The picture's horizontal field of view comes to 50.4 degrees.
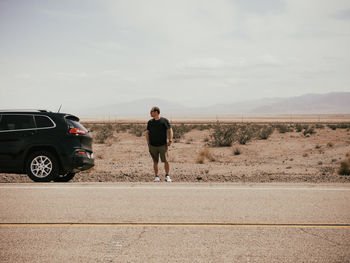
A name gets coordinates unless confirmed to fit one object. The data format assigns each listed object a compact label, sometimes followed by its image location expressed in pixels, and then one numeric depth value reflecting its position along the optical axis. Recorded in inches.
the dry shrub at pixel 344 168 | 560.1
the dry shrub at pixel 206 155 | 760.5
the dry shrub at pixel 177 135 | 1327.1
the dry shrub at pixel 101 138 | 1199.4
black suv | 389.4
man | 414.9
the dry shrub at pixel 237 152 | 885.8
